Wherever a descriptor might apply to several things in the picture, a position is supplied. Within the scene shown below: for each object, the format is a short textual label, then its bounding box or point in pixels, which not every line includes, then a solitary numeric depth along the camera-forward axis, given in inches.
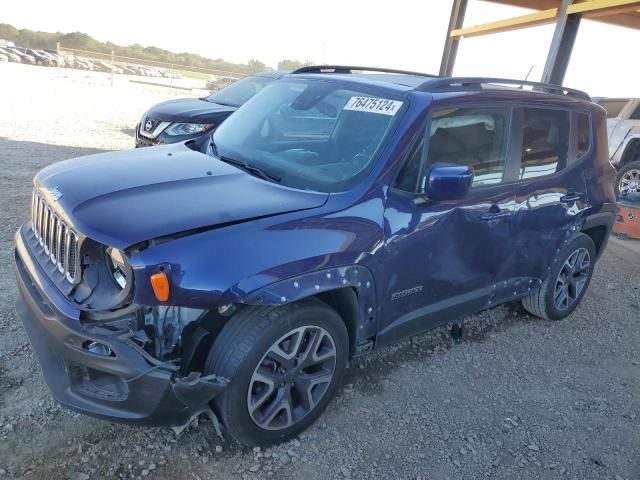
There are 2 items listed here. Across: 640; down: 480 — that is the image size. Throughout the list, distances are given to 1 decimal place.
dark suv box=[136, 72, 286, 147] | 293.0
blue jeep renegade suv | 87.4
